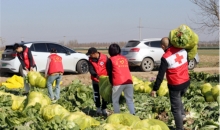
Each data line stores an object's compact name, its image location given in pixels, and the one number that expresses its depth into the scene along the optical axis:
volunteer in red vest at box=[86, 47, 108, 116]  8.16
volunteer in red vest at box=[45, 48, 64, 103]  9.72
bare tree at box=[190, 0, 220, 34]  18.38
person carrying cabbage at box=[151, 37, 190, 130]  6.31
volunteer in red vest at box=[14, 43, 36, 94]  10.60
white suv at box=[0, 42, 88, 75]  16.50
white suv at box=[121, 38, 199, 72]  19.22
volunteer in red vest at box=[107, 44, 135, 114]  7.32
